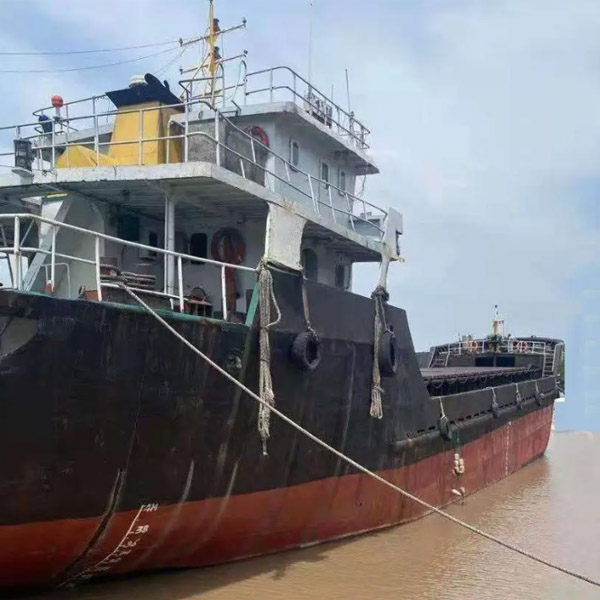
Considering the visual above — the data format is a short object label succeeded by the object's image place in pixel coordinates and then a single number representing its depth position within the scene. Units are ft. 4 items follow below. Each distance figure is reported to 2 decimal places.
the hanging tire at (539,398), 64.42
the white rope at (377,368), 30.99
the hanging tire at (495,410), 49.54
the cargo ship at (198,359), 18.78
